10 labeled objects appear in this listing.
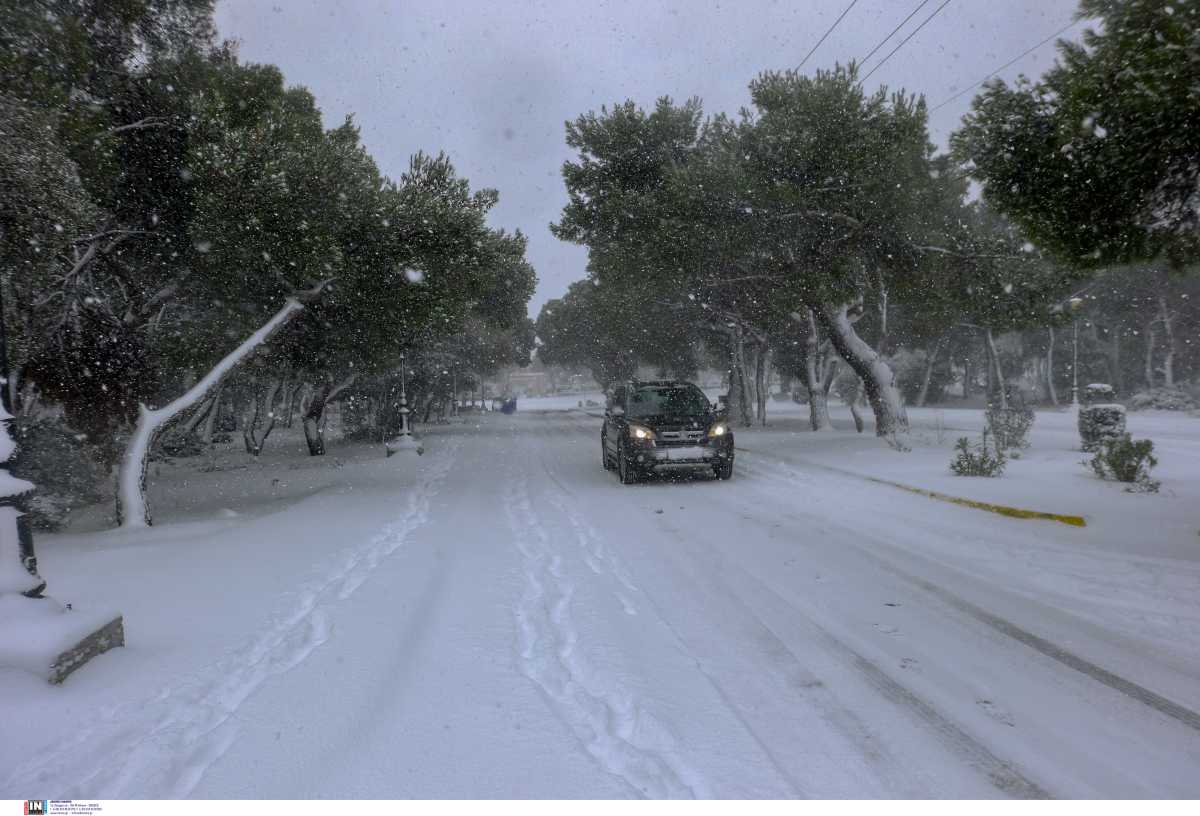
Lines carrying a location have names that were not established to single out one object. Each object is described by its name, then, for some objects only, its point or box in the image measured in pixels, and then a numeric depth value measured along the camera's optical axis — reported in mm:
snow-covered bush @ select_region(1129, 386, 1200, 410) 32625
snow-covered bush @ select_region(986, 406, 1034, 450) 15234
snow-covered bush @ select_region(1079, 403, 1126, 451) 15180
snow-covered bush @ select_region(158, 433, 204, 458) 20353
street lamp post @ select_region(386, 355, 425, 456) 20753
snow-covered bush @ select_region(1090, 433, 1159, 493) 9805
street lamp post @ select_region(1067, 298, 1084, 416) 38156
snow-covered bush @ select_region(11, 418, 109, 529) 9625
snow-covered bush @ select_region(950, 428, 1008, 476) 11688
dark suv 12281
